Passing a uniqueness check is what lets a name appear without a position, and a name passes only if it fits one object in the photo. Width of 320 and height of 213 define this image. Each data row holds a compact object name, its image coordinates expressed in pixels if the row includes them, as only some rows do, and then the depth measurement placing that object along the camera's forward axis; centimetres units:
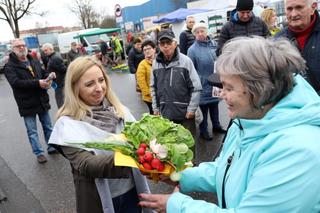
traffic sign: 1412
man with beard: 518
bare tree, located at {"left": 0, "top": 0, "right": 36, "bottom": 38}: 3212
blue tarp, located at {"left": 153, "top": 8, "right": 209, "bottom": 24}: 2067
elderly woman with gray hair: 112
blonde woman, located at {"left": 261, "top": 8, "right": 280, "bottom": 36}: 634
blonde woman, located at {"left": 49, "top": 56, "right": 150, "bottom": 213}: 193
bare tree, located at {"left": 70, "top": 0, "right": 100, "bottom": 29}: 4984
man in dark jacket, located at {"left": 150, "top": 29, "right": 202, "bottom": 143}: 400
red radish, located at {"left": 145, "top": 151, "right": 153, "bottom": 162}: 162
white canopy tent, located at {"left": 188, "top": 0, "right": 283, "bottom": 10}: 2389
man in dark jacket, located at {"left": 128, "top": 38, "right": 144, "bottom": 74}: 773
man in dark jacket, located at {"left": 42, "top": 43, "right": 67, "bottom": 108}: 670
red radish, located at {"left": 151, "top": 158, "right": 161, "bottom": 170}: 161
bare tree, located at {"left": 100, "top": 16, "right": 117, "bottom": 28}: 5390
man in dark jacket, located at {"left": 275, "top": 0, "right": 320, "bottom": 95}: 299
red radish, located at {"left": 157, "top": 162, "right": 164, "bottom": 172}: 163
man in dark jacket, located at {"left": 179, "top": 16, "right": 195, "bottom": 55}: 712
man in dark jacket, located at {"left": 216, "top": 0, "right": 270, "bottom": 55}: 470
